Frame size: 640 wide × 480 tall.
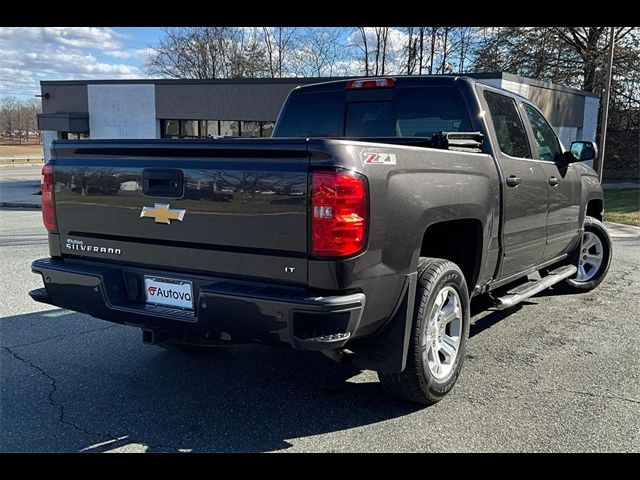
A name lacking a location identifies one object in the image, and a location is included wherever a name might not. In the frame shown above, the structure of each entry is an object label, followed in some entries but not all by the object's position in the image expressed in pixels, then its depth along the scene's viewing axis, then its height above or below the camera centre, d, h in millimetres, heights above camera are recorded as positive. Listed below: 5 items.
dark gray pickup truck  2723 -519
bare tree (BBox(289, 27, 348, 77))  38656 +5454
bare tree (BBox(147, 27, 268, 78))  41469 +6914
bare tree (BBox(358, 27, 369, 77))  37031 +6038
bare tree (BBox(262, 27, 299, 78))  41219 +6455
